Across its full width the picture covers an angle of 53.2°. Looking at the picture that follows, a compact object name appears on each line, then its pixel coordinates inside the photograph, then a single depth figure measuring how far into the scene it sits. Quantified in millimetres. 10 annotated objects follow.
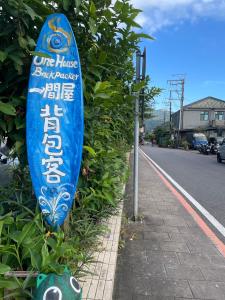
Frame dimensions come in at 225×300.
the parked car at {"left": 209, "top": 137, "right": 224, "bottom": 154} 22394
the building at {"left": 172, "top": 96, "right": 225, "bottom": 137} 39304
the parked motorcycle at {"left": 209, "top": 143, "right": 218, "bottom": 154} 22323
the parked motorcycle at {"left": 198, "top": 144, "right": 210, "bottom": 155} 22510
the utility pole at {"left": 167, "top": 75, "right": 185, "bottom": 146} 39618
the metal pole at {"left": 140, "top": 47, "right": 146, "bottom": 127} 3825
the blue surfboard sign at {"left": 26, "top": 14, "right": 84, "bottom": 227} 1934
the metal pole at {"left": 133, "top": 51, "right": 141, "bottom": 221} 3797
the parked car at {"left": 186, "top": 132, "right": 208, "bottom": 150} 30280
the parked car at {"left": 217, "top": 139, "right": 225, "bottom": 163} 14729
